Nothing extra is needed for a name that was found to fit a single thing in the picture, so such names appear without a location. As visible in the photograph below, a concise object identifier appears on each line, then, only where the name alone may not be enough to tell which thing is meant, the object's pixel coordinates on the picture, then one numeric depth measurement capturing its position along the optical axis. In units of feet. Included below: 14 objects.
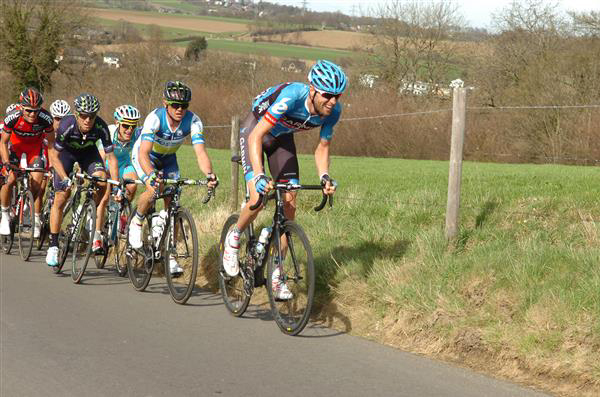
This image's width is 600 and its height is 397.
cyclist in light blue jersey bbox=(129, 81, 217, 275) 29.50
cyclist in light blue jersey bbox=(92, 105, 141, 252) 35.06
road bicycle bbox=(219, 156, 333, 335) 23.43
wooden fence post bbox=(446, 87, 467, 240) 28.12
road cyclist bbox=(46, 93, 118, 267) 34.53
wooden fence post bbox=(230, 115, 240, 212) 40.14
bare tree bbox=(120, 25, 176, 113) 179.52
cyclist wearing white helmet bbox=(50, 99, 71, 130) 39.91
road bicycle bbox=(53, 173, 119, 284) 34.06
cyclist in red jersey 39.01
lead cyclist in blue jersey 23.20
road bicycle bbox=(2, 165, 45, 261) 39.96
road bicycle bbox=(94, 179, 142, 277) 34.01
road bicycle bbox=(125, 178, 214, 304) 28.73
